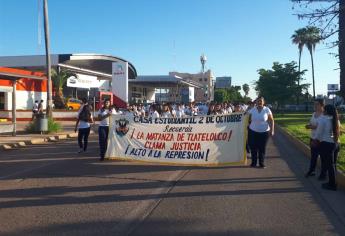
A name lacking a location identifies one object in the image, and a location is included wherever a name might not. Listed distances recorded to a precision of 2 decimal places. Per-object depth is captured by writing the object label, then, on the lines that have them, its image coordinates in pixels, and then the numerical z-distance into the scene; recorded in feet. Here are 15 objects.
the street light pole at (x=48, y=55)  80.23
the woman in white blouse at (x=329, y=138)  29.14
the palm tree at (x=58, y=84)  142.92
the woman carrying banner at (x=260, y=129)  38.68
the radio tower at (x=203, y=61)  367.04
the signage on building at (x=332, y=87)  96.72
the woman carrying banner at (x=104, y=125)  42.99
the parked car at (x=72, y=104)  147.55
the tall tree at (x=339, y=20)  43.32
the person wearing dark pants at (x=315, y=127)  32.15
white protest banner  39.42
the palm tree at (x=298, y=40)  275.04
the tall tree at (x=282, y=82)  203.00
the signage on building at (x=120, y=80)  89.25
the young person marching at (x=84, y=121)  47.20
